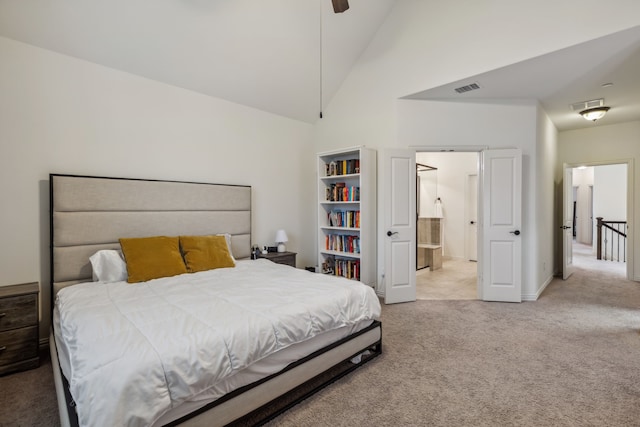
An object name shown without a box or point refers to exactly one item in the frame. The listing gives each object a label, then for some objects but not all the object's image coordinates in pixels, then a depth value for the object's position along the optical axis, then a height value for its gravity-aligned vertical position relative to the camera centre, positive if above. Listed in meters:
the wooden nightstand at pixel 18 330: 2.41 -0.96
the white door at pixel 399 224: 4.20 -0.22
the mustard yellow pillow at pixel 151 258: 2.87 -0.48
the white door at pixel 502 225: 4.19 -0.24
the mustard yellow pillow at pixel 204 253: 3.23 -0.48
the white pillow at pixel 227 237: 3.88 -0.36
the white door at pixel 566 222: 5.50 -0.26
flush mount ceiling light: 4.52 +1.40
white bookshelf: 4.36 -0.09
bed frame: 1.76 -0.25
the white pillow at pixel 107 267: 2.86 -0.55
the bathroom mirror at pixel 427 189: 7.60 +0.47
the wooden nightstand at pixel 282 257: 4.22 -0.68
